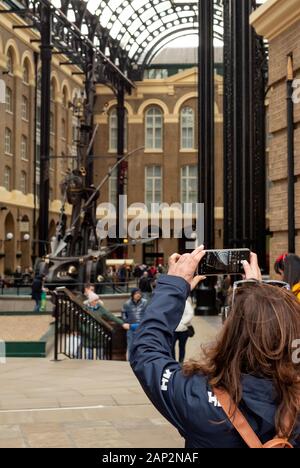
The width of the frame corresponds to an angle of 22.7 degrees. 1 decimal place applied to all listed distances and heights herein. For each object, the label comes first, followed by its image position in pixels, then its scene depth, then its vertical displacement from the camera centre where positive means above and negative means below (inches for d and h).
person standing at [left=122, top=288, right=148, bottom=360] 500.7 -42.6
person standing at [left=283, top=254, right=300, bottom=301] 178.7 -5.9
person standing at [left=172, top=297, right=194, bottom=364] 451.7 -52.2
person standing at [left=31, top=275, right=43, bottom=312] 956.6 -57.1
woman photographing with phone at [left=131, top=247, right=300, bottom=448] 80.1 -14.8
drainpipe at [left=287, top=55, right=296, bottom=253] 288.7 +27.8
